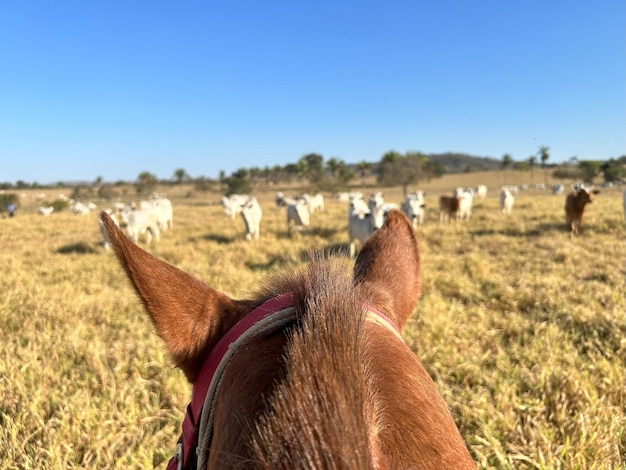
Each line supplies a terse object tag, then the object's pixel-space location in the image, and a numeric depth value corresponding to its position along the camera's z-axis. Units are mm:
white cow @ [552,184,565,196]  44269
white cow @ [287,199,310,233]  16500
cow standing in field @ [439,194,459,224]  18641
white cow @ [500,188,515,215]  20078
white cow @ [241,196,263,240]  15211
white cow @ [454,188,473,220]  19052
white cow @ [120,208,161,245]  14961
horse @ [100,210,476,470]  590
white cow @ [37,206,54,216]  32844
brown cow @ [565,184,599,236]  12266
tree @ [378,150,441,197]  59625
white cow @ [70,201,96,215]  33041
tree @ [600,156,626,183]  57772
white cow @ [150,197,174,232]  18067
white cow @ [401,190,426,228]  16047
